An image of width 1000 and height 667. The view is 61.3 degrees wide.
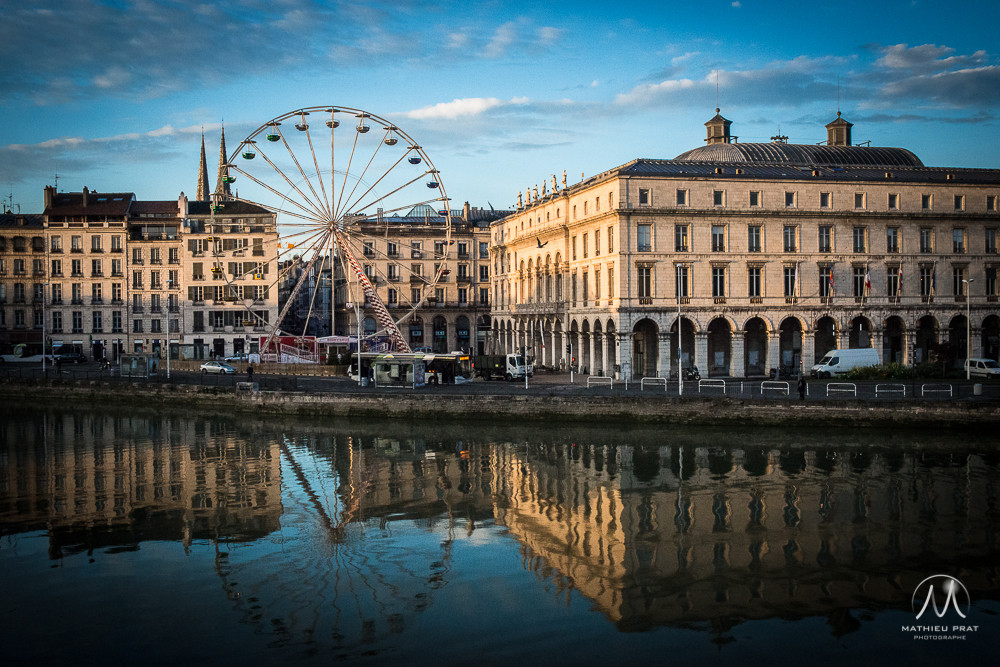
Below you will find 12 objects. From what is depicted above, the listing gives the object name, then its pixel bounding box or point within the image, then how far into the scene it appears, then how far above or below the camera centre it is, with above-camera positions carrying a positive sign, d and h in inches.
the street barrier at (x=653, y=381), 2044.8 -109.2
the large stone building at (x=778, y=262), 2399.1 +218.1
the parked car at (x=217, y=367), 2839.6 -64.2
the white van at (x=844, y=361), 2313.0 -72.5
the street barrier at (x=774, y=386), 1955.5 -123.1
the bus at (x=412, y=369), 2404.0 -72.7
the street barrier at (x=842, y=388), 1934.4 -125.8
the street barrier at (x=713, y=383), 1996.8 -116.5
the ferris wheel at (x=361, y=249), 2500.0 +373.6
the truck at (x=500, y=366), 2610.7 -75.9
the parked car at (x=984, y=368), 2189.8 -96.2
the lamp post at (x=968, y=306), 2184.5 +71.3
